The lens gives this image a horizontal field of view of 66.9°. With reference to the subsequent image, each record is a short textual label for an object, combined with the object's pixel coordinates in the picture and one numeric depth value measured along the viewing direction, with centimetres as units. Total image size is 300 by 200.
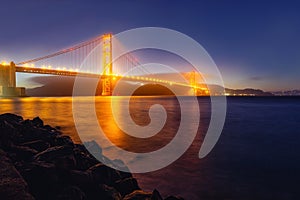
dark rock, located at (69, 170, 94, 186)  271
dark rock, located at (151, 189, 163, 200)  262
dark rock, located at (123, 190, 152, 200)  264
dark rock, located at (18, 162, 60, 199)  239
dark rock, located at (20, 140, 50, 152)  406
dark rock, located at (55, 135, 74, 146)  479
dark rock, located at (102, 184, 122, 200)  266
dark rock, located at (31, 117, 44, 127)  703
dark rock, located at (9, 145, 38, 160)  341
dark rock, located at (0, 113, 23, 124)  629
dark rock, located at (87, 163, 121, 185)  300
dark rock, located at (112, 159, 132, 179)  385
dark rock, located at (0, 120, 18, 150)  359
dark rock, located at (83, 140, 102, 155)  476
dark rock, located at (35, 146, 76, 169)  289
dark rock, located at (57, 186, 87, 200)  230
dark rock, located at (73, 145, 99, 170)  354
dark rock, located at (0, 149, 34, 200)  199
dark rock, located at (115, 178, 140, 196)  316
